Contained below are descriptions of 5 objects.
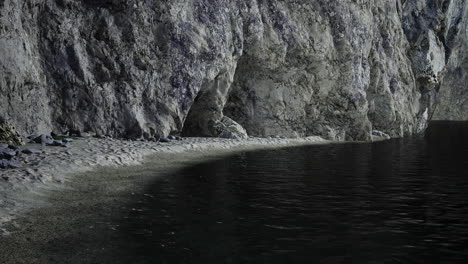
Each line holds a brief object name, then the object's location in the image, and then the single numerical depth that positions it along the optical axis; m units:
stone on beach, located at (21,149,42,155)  17.41
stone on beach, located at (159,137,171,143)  26.73
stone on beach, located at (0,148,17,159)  15.72
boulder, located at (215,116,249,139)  32.88
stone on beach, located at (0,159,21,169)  14.60
